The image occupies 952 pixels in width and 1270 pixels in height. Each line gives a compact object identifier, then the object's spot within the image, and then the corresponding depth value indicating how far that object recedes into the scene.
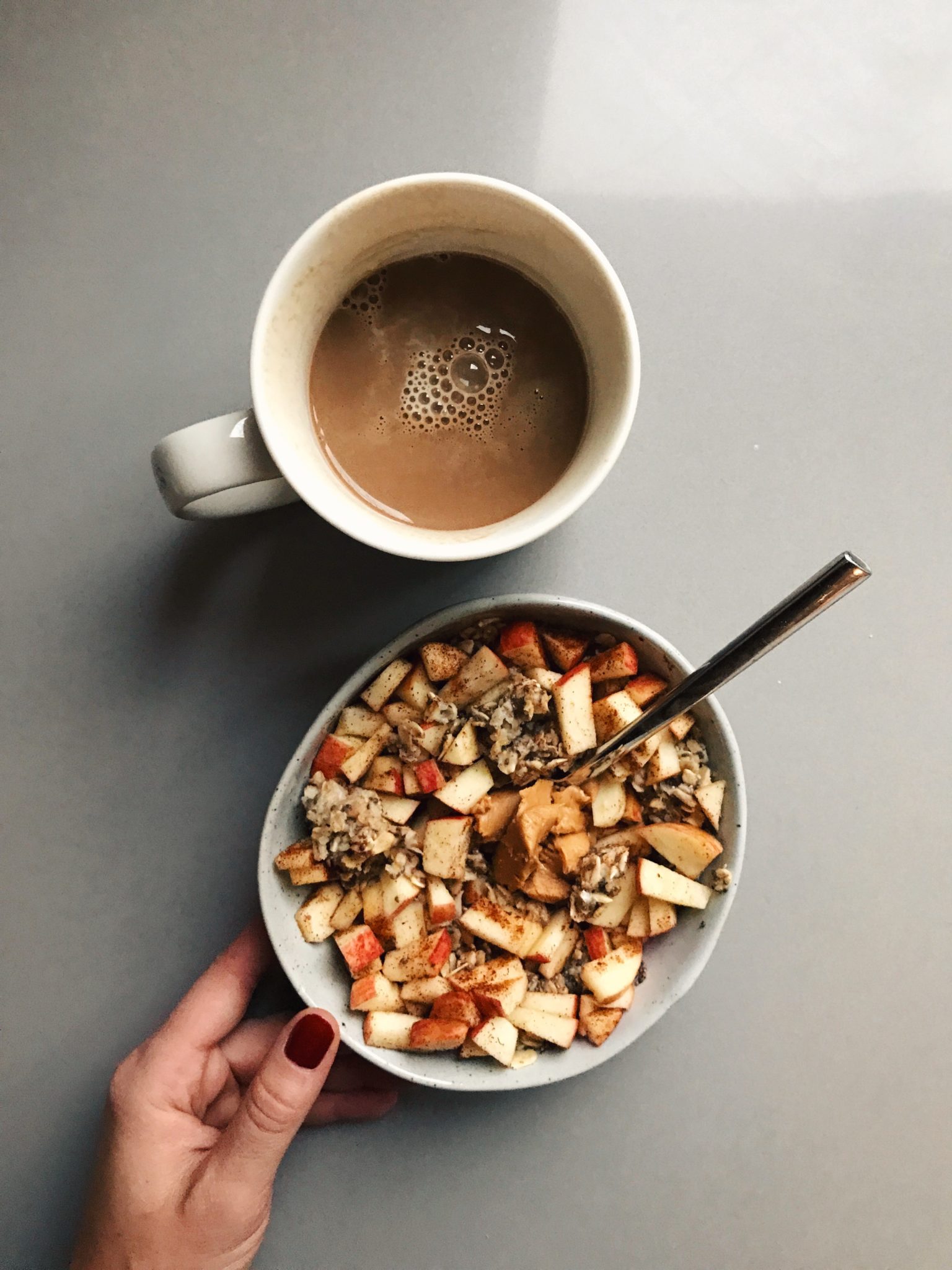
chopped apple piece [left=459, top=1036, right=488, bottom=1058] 0.30
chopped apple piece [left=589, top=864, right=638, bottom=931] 0.31
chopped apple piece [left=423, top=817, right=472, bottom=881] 0.30
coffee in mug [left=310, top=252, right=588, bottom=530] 0.28
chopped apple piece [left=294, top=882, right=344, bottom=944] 0.30
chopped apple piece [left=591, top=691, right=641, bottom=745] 0.30
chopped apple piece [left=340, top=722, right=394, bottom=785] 0.30
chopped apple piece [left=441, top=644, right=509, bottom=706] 0.30
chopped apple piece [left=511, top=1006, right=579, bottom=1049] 0.30
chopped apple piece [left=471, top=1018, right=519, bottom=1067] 0.29
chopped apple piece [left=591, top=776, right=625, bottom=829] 0.31
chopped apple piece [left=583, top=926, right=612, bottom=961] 0.31
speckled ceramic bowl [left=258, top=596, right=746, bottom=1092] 0.29
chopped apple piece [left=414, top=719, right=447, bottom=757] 0.30
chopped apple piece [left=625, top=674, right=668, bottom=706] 0.30
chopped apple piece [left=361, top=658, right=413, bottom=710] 0.30
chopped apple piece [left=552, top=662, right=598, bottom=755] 0.30
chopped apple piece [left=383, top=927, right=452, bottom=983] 0.30
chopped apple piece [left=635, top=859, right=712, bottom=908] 0.30
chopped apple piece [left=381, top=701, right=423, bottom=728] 0.31
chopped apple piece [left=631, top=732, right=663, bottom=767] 0.30
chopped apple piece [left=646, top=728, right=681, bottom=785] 0.30
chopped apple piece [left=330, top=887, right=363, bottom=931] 0.31
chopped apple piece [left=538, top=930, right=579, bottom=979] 0.31
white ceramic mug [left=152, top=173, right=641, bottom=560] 0.25
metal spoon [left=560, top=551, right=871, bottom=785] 0.20
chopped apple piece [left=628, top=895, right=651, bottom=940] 0.31
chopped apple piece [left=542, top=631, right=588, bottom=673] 0.31
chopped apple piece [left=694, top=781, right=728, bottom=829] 0.30
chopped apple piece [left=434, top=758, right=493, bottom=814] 0.30
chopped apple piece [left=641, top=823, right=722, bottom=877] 0.30
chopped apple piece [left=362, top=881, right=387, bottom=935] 0.31
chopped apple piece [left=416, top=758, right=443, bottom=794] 0.30
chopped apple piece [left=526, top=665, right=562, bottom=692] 0.31
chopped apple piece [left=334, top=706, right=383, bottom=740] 0.30
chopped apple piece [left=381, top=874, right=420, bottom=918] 0.30
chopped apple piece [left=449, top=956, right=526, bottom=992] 0.30
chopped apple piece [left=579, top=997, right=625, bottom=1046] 0.30
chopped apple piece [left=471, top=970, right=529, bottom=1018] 0.30
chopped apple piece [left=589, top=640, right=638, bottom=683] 0.30
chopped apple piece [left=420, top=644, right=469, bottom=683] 0.30
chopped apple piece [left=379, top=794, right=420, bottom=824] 0.31
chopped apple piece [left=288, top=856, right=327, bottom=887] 0.30
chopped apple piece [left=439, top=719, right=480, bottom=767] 0.30
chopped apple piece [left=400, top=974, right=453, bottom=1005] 0.30
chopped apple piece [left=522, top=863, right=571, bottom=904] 0.30
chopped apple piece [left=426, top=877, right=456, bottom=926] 0.30
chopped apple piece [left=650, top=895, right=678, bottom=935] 0.30
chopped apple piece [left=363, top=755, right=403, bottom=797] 0.31
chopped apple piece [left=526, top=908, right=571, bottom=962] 0.31
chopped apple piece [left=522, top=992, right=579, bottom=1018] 0.30
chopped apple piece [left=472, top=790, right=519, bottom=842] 0.31
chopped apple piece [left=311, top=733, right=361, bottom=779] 0.30
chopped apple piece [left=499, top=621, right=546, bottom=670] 0.30
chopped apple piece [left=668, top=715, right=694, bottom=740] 0.30
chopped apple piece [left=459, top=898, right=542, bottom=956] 0.30
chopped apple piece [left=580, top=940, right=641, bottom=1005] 0.30
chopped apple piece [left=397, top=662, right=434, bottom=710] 0.31
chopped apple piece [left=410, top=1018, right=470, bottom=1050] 0.29
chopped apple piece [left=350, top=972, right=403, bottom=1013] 0.30
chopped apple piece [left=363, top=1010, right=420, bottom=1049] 0.30
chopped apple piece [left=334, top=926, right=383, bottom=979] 0.30
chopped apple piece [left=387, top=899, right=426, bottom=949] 0.31
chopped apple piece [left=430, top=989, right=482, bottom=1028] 0.30
